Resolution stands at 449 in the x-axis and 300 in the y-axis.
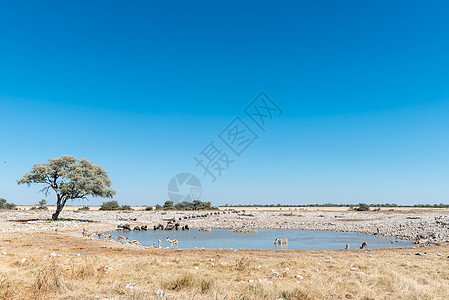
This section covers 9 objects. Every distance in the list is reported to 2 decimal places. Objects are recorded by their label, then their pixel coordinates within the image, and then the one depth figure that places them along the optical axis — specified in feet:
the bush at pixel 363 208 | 293.31
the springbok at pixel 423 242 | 68.64
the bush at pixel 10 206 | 252.99
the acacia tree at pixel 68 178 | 111.96
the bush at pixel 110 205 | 286.79
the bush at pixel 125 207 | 287.89
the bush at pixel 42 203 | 295.89
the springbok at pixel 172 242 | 67.97
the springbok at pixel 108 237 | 74.08
